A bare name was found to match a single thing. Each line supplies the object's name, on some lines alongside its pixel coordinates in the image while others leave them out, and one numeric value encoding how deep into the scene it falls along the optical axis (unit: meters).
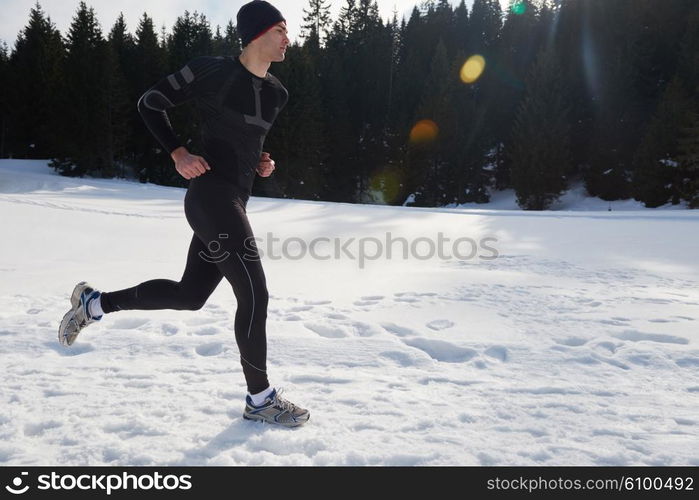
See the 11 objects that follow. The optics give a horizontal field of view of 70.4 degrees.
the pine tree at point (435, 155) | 33.81
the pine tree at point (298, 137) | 31.95
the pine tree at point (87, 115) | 29.09
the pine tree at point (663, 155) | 26.14
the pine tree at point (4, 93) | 35.91
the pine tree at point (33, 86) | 34.65
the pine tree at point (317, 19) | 54.95
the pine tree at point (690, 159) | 24.25
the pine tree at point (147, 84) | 31.88
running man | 2.40
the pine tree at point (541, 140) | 30.02
